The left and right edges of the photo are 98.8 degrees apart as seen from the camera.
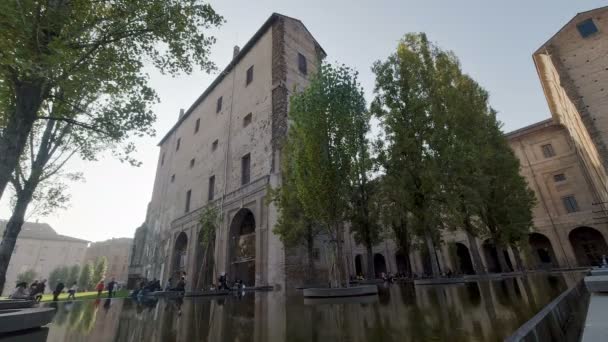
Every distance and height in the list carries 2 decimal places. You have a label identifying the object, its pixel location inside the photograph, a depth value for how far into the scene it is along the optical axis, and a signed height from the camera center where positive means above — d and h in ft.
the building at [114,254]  232.65 +23.95
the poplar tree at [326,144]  28.63 +13.98
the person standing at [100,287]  79.40 -1.55
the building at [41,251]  186.29 +23.56
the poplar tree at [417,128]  38.37 +20.91
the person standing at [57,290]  60.66 -1.46
